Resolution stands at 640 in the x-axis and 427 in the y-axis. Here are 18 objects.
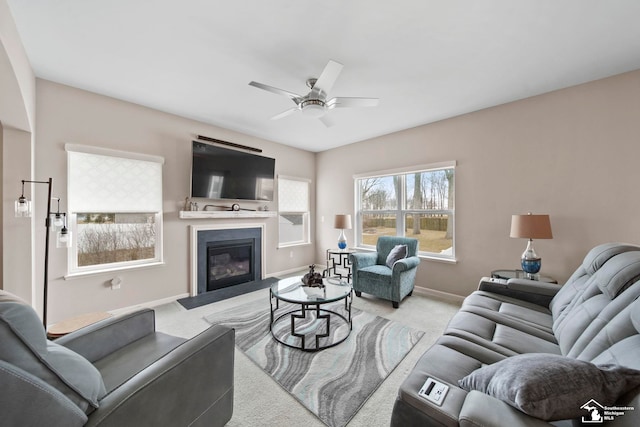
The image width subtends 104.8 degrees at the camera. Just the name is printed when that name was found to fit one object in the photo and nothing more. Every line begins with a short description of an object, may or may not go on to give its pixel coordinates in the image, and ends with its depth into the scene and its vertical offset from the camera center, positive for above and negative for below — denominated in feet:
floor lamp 6.38 -0.11
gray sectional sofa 2.54 -2.10
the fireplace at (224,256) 12.07 -2.36
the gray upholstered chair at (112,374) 2.28 -2.21
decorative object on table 8.94 -2.45
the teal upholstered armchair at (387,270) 10.51 -2.66
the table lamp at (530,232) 8.25 -0.63
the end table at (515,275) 8.50 -2.28
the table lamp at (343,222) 14.32 -0.54
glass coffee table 7.68 -4.00
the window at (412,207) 12.18 +0.34
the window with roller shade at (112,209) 9.16 +0.14
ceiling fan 7.05 +3.55
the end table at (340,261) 14.60 -3.11
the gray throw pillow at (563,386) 2.51 -1.83
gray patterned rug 5.49 -4.12
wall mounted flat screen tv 11.91 +2.05
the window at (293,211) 16.06 +0.10
